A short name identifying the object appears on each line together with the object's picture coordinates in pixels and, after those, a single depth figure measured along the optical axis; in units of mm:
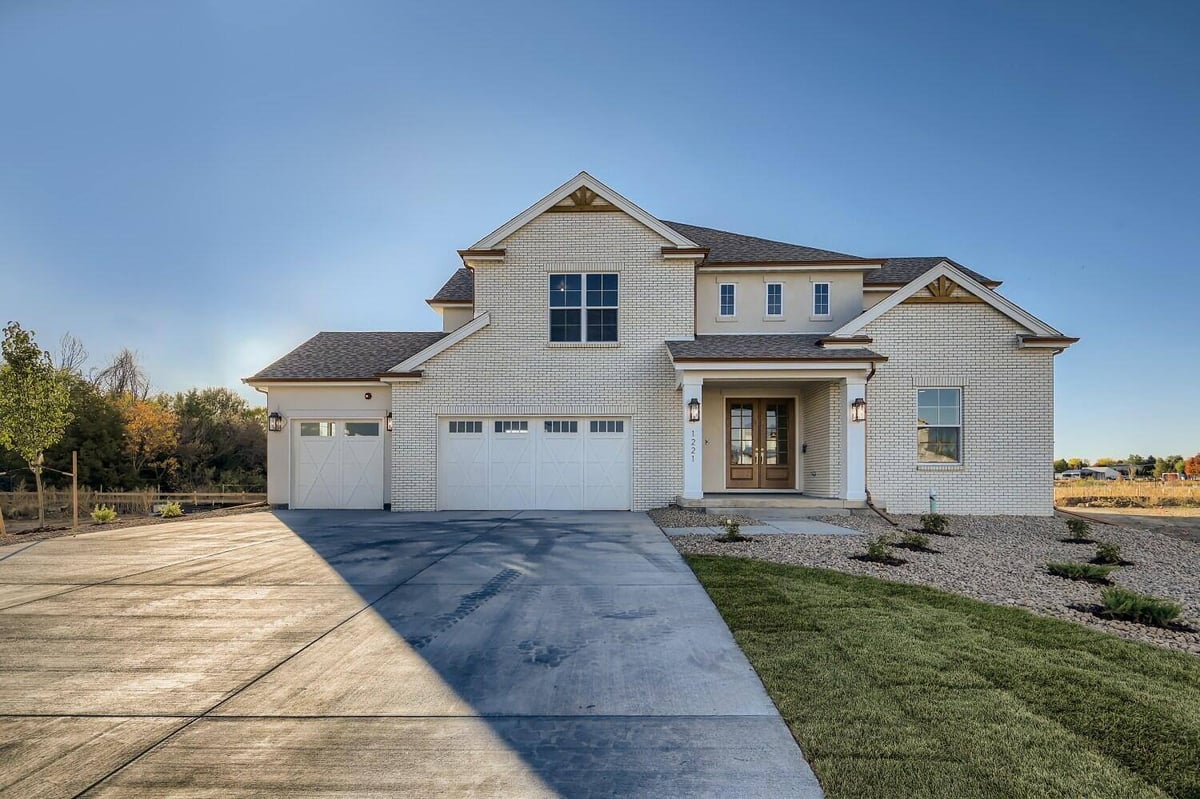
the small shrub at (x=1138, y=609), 5371
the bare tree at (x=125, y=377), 38750
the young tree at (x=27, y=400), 13070
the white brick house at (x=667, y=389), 13984
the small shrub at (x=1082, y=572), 7125
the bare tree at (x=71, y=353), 34938
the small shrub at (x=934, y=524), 11070
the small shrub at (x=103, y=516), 13389
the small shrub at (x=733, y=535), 9609
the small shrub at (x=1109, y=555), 8375
